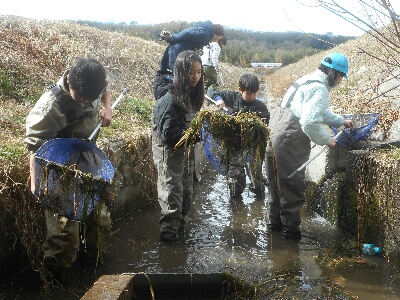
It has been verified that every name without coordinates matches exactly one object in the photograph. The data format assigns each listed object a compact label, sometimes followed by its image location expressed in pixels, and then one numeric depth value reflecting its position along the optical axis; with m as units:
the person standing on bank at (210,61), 10.11
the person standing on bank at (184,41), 5.61
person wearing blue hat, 4.73
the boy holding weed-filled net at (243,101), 6.22
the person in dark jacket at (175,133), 4.65
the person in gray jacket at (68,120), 3.44
